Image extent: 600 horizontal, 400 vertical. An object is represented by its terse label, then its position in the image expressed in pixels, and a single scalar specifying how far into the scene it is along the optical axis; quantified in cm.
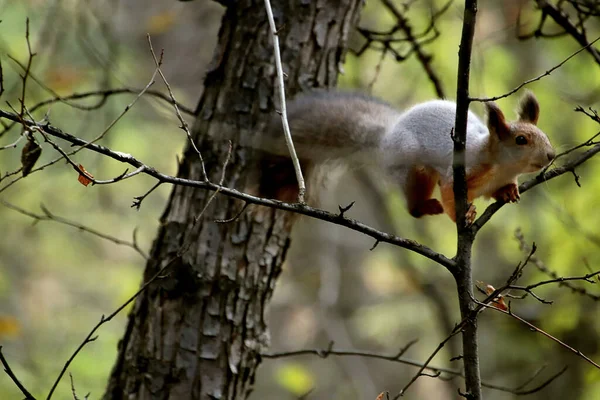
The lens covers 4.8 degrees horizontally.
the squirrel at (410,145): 691
